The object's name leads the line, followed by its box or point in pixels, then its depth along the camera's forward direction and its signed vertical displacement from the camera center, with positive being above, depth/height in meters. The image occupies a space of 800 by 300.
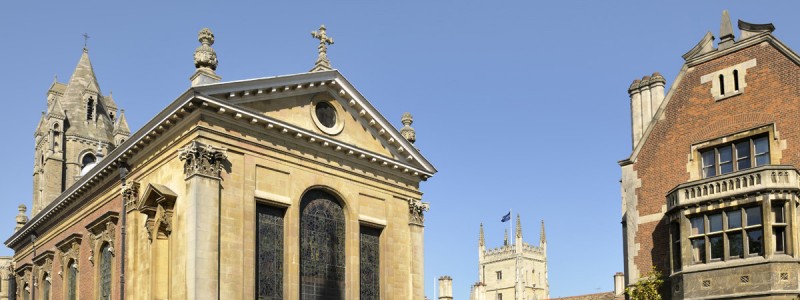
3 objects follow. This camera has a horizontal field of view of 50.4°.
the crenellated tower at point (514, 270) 137.62 +1.91
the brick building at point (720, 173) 23.39 +3.18
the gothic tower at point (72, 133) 69.19 +13.10
